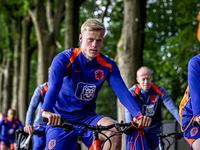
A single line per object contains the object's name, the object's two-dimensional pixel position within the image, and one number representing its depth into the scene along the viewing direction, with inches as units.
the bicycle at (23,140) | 489.7
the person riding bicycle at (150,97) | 456.8
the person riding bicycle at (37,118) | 488.4
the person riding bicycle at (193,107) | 272.3
